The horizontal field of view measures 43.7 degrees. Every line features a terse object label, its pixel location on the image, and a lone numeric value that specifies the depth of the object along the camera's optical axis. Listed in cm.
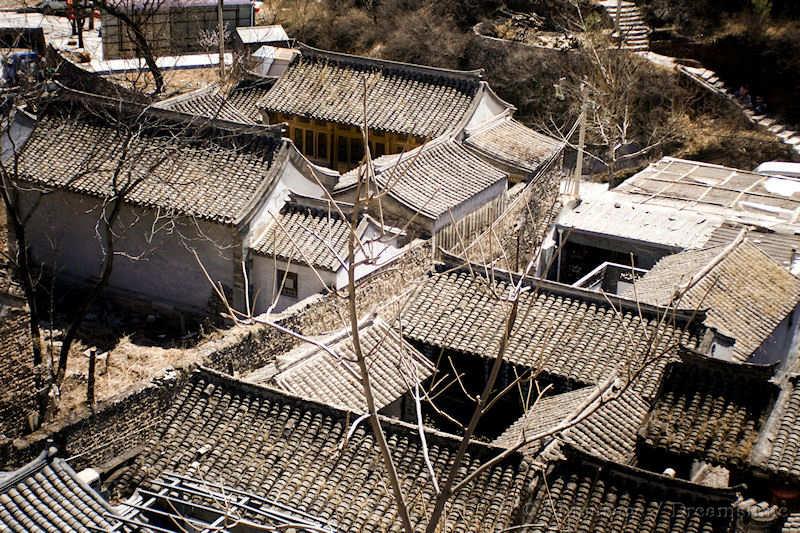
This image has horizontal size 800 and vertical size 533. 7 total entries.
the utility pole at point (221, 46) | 3469
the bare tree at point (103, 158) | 2086
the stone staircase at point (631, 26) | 3459
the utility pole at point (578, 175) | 2496
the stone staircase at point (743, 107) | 3005
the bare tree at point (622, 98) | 3048
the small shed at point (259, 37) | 3731
